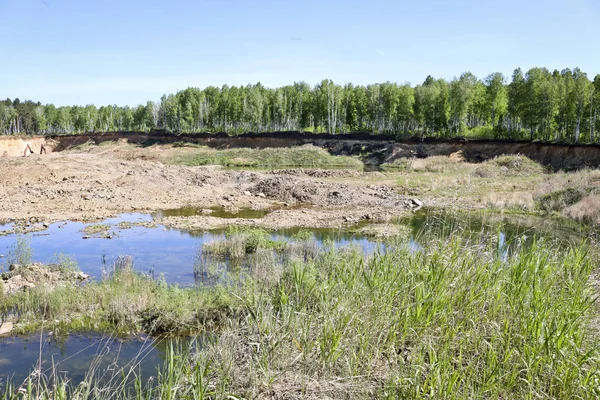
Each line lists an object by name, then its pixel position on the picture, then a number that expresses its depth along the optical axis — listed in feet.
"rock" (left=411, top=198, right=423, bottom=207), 95.71
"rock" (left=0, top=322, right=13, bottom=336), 32.10
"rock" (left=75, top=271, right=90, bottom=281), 44.86
